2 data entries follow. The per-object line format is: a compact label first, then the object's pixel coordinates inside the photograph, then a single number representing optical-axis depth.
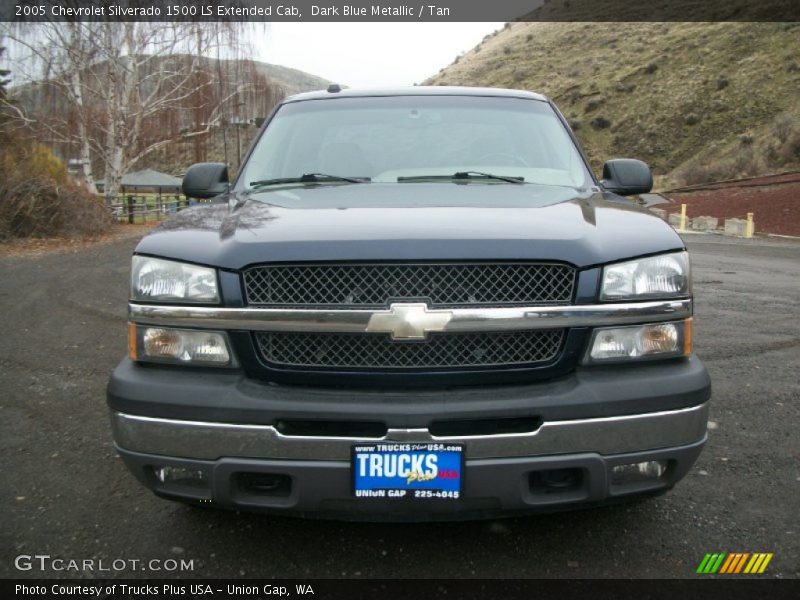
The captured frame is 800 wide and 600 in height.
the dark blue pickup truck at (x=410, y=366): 2.17
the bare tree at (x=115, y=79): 23.11
